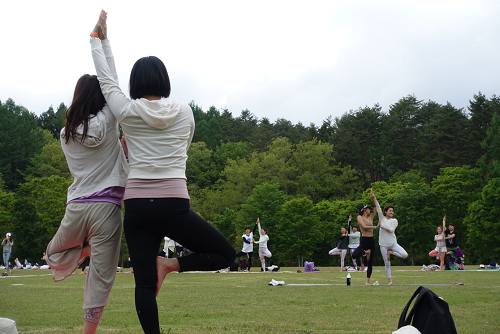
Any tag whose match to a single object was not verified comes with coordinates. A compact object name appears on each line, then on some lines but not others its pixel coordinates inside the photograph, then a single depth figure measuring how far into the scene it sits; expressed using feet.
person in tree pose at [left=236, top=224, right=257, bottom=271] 77.15
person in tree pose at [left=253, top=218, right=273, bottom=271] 79.87
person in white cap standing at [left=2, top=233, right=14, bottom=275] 77.20
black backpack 11.86
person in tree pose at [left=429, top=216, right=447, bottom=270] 75.20
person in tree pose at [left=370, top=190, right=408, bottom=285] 43.54
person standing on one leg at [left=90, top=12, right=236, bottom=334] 12.28
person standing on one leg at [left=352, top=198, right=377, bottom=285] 42.93
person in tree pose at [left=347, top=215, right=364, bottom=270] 77.71
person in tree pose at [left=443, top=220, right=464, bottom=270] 73.72
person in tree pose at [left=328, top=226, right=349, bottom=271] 76.18
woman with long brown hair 13.24
